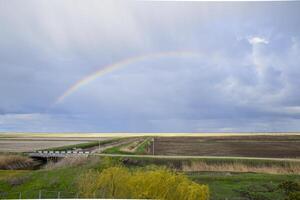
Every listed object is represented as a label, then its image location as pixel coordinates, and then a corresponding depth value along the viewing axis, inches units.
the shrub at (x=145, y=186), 619.5
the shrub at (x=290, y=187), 834.2
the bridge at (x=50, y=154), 1698.1
